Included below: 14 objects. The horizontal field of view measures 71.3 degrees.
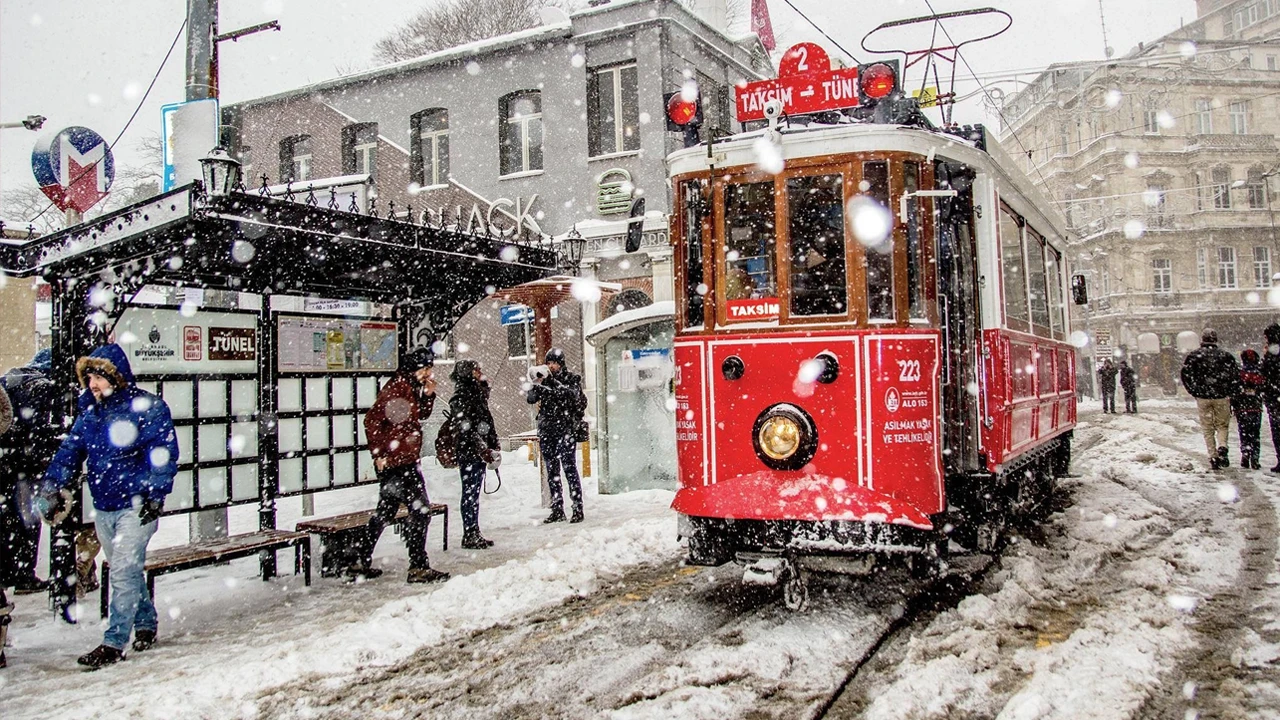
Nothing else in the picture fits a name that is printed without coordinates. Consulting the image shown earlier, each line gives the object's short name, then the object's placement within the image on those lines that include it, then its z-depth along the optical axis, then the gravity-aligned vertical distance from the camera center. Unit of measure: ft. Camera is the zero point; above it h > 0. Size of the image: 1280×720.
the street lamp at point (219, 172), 20.54 +5.53
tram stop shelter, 20.44 +3.78
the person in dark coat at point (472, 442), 28.50 -1.37
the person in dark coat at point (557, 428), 33.17 -1.15
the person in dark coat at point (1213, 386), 38.04 -0.60
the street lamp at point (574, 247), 35.06 +6.05
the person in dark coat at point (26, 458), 22.81 -1.05
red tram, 18.30 +0.99
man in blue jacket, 17.76 -1.13
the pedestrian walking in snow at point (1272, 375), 38.96 -0.24
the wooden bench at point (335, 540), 24.55 -3.73
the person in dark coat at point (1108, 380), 85.51 -0.42
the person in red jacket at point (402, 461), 23.35 -1.51
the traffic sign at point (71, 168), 30.99 +8.70
